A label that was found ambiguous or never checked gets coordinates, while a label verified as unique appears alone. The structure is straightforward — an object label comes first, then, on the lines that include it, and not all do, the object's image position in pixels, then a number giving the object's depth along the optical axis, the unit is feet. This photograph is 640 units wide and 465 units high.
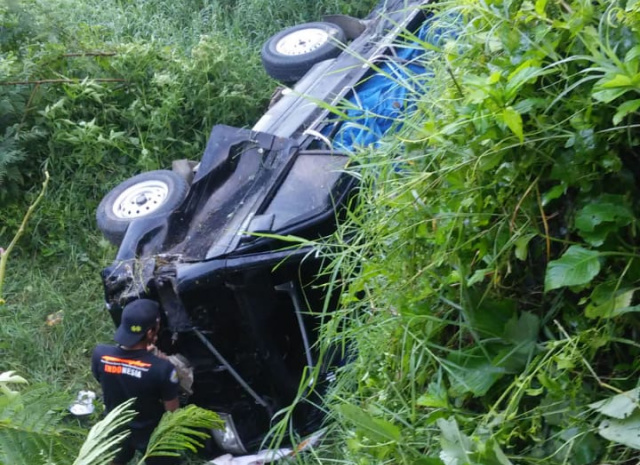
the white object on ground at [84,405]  17.20
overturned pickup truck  14.67
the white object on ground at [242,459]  15.31
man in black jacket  15.19
